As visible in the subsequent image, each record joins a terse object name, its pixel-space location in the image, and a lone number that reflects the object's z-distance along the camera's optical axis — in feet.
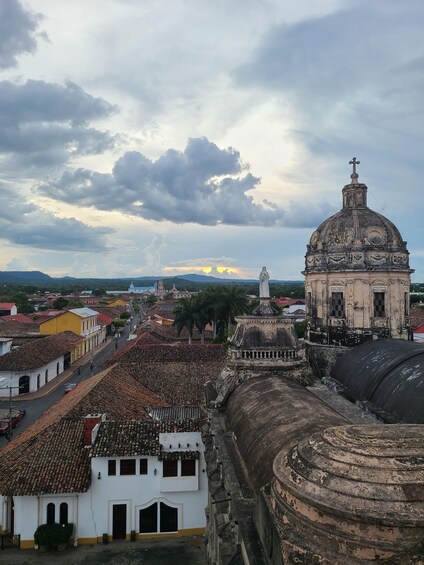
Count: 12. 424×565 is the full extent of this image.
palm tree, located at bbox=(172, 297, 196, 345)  174.60
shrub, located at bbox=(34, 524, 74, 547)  58.08
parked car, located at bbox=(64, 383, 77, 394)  134.60
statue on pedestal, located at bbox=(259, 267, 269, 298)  73.26
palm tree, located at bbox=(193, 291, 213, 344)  173.78
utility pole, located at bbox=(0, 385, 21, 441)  91.43
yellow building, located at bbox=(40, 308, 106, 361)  203.41
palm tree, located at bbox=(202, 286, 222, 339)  170.84
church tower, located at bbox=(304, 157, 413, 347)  72.18
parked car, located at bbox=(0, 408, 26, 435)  98.63
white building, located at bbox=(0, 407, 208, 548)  59.57
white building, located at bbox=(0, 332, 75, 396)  134.21
